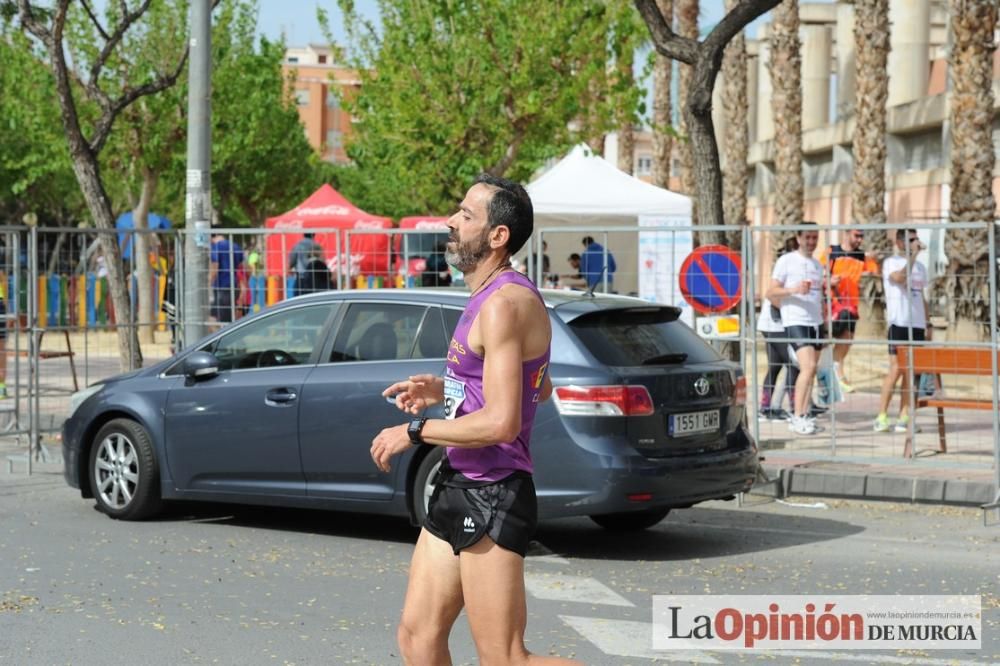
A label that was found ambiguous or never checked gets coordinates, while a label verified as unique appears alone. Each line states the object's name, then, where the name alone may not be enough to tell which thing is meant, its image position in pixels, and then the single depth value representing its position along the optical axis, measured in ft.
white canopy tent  72.08
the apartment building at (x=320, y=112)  419.13
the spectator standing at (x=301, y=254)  46.75
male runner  14.40
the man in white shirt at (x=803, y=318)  45.28
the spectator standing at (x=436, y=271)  46.73
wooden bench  38.83
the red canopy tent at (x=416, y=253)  45.37
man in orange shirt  44.29
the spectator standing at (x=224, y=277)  47.03
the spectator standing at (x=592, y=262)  47.26
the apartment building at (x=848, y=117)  125.49
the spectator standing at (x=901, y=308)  43.06
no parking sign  41.50
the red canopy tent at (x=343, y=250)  45.80
